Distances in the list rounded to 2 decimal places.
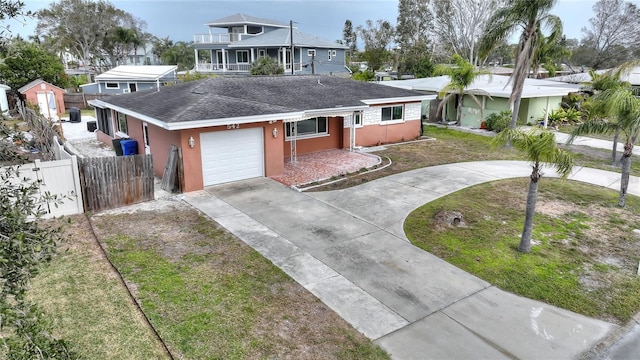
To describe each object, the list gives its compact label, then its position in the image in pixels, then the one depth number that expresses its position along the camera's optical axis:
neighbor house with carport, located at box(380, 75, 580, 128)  25.81
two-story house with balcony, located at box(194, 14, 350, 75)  47.26
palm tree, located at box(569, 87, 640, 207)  11.87
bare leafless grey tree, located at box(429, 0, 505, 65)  50.38
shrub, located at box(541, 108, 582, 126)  27.67
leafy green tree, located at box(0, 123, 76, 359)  2.65
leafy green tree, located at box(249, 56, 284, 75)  40.59
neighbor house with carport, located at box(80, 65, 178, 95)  39.38
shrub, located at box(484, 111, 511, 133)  24.55
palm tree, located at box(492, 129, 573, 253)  9.08
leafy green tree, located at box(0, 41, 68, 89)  34.53
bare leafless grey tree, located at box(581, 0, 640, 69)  54.84
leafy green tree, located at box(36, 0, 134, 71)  59.84
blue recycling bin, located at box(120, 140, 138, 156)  17.92
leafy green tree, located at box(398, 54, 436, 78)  49.69
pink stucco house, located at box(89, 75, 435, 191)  14.02
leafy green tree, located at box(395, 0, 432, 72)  58.28
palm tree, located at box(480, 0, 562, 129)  17.55
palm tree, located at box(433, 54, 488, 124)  24.89
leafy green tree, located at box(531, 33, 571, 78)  18.55
